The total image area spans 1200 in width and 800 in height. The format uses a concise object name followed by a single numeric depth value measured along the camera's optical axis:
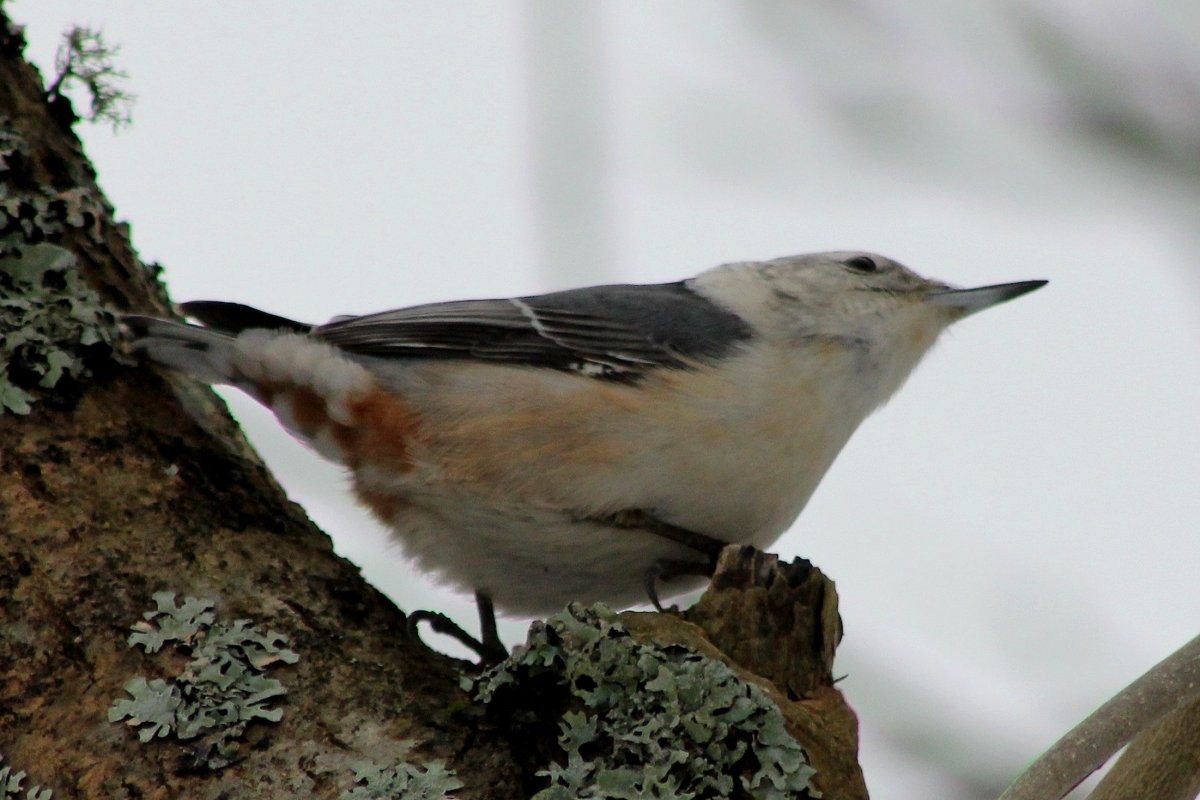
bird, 3.29
